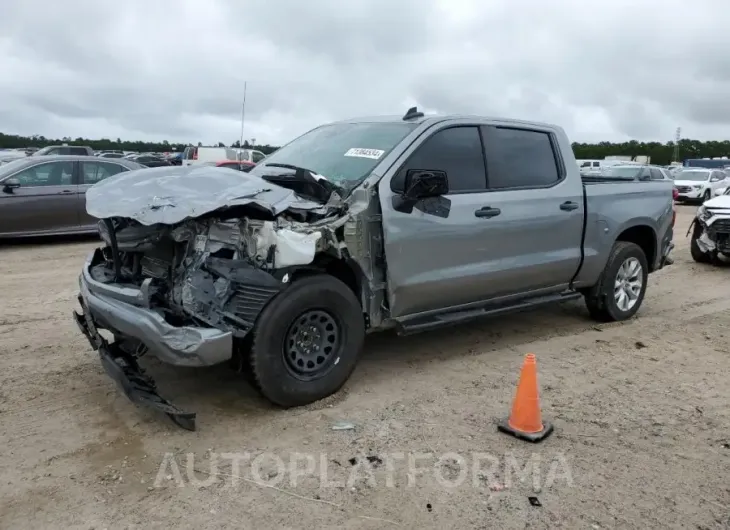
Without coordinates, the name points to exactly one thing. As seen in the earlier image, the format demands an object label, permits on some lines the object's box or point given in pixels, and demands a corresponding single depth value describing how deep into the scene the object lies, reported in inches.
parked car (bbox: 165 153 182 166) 1236.5
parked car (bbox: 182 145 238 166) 1105.4
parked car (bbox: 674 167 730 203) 1060.5
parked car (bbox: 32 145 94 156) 1001.5
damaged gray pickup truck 156.7
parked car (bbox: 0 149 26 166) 936.8
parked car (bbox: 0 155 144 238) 410.6
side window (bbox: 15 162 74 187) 419.5
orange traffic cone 157.5
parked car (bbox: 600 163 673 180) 840.9
